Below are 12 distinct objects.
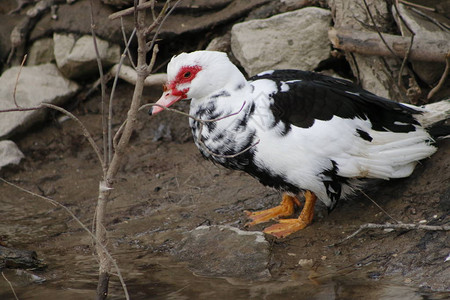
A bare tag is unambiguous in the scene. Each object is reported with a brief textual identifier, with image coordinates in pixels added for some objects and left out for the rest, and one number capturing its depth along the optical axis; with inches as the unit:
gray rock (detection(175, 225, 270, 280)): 314.8
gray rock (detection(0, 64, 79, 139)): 496.1
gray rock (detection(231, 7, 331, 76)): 450.3
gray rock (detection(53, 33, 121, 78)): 514.3
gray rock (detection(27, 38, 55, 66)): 540.4
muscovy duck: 317.4
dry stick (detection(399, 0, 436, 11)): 417.4
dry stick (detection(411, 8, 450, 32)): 413.6
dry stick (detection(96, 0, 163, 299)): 238.7
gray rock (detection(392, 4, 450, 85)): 410.0
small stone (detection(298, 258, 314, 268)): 312.8
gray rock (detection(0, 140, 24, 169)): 474.6
